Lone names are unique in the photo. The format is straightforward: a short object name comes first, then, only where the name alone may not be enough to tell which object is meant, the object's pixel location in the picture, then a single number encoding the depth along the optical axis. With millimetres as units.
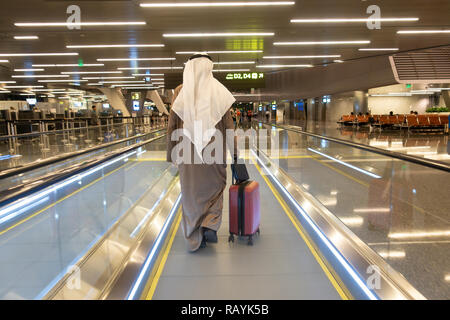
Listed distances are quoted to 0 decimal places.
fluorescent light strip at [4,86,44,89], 31445
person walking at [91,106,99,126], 24497
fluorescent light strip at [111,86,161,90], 38438
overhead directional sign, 15789
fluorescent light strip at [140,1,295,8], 8555
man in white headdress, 3383
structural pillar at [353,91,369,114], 32394
